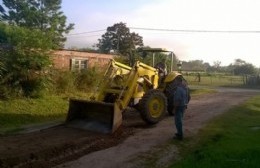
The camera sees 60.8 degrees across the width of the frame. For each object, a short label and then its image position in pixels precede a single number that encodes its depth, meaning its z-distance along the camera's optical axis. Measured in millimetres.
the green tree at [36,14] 30479
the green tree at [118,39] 35994
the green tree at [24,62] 10564
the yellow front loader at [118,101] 7201
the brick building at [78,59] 14633
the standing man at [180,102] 6863
